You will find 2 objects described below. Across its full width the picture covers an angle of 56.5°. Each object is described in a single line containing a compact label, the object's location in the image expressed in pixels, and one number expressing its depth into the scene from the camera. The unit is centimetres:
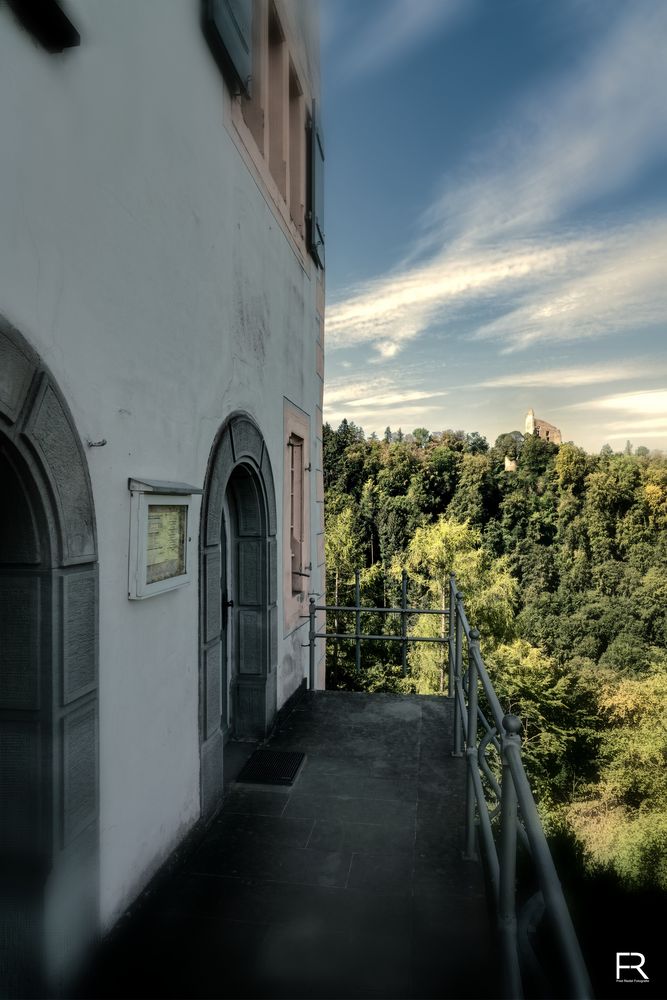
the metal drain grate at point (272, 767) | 399
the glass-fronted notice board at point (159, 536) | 265
